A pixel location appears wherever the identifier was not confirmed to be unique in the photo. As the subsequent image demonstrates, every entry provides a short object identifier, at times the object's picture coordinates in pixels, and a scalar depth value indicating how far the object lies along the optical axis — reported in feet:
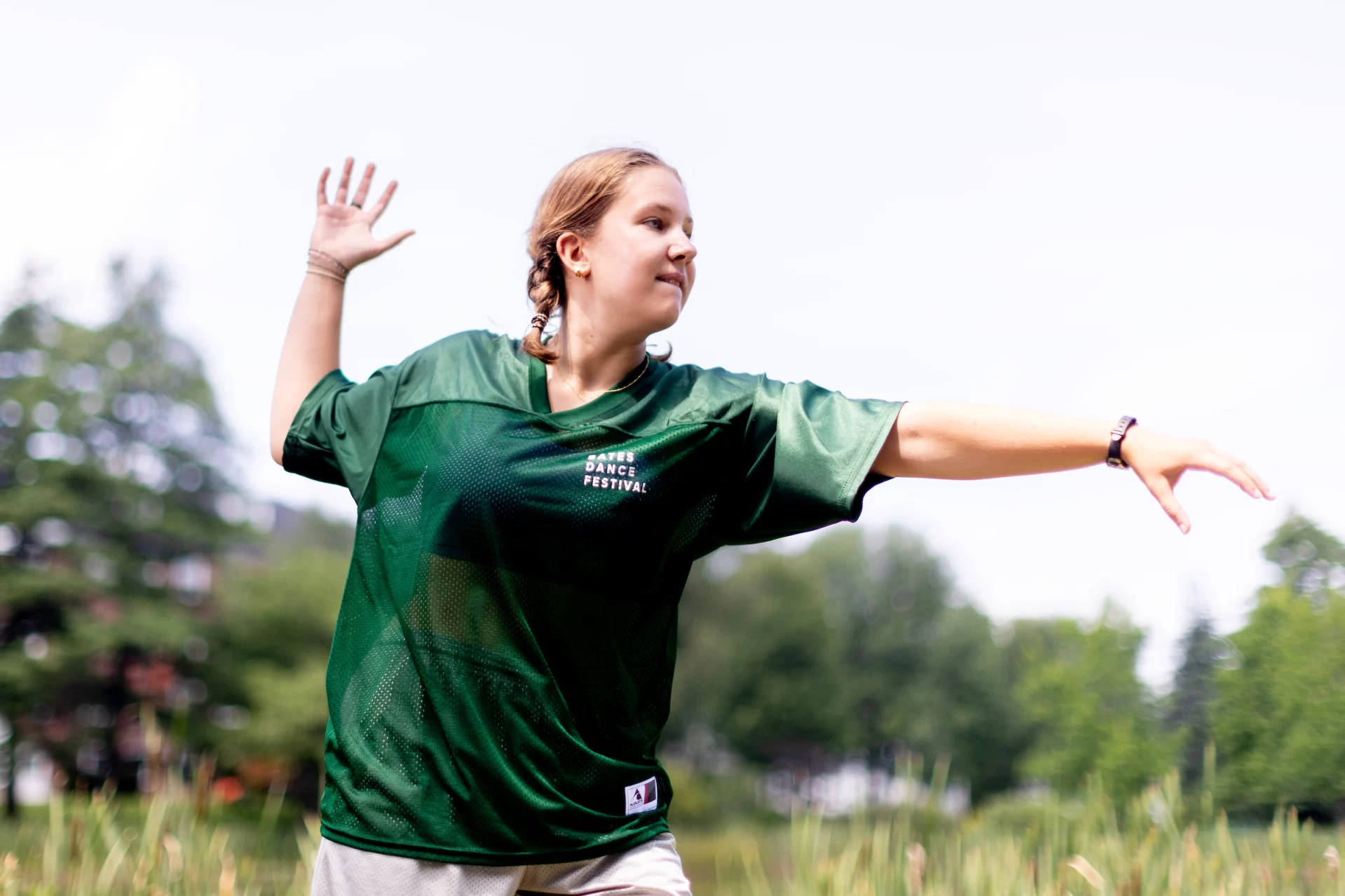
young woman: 6.27
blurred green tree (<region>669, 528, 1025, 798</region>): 78.48
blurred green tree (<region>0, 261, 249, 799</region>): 58.08
